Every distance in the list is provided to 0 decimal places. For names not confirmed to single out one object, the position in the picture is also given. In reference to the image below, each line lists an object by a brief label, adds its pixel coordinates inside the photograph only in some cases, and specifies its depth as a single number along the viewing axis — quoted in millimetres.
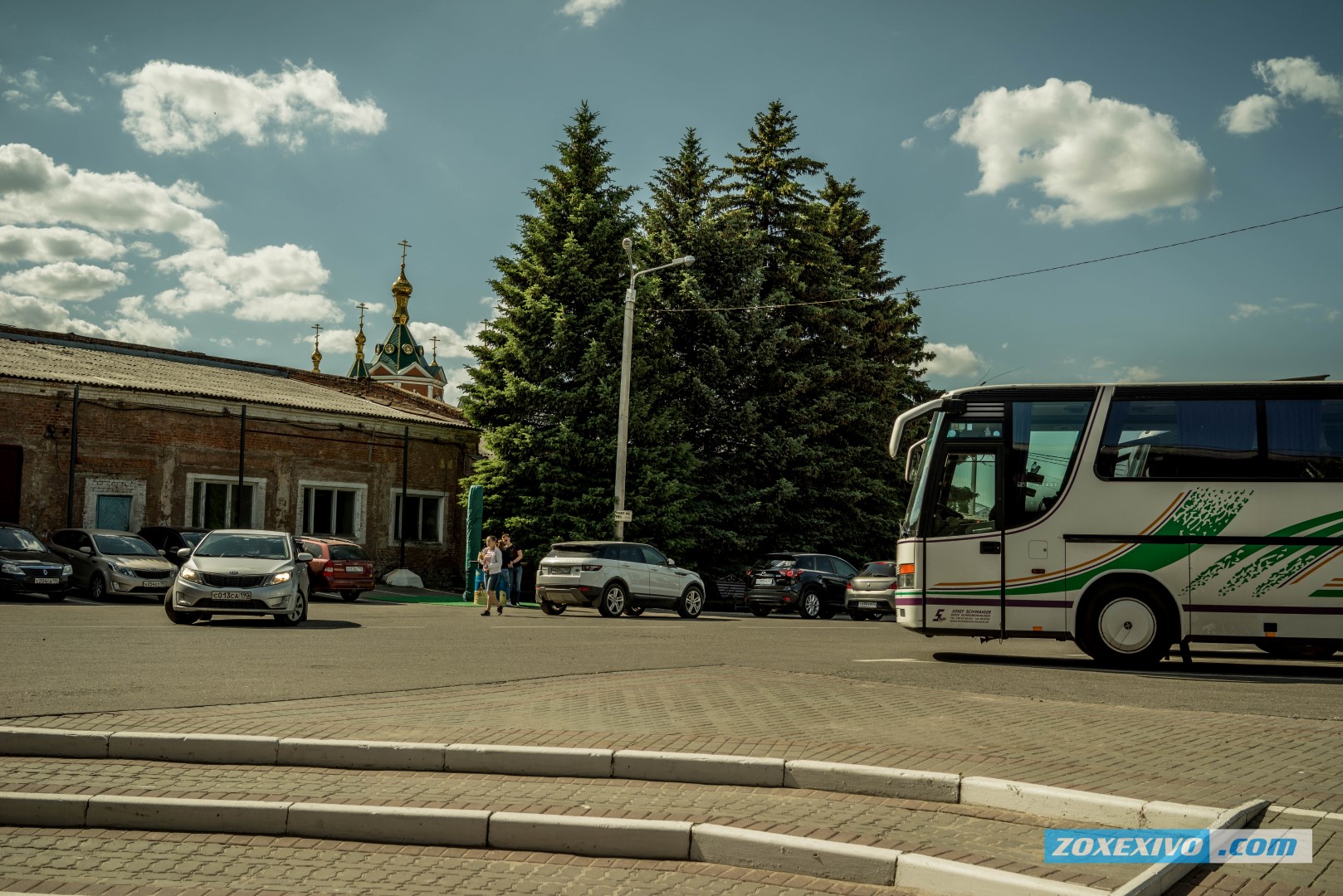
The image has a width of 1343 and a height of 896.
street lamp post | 29844
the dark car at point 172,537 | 28062
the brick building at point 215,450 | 30766
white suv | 23875
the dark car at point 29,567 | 22859
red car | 28688
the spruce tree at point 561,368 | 33750
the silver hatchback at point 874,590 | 27328
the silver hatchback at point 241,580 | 17609
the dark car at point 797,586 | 28969
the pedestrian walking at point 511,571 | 26594
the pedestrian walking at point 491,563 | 24672
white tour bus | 14109
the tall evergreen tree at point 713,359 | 36688
